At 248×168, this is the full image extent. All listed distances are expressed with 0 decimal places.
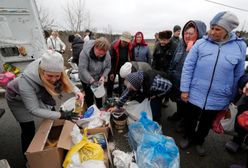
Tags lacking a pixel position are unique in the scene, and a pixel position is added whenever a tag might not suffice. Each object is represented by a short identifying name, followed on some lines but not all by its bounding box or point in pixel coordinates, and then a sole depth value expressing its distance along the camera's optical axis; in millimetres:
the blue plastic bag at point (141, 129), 2051
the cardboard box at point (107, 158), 1663
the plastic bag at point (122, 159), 1717
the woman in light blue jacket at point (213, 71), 1654
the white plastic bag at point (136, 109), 2299
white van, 2947
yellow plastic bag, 1422
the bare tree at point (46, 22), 10341
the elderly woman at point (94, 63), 2355
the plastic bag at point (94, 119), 2176
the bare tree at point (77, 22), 11648
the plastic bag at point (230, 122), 2104
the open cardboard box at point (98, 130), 2088
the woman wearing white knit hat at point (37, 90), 1469
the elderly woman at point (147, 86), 2092
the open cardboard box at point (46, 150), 1400
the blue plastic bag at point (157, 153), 1602
